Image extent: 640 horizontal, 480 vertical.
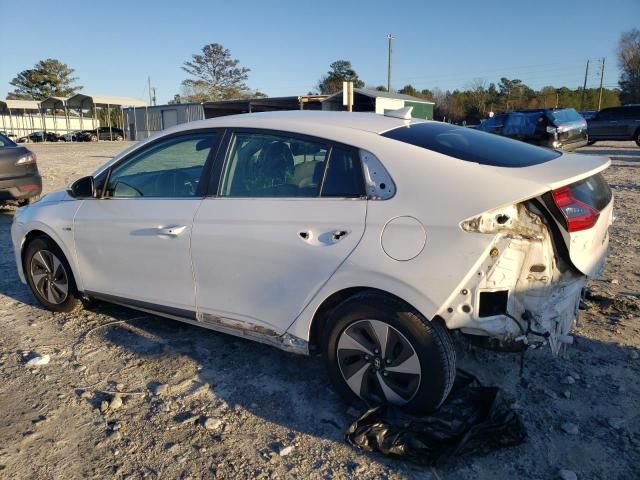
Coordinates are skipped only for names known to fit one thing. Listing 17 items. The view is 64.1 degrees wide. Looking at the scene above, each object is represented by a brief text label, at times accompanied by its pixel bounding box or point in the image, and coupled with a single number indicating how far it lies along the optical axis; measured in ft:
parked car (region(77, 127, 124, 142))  173.17
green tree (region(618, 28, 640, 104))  174.09
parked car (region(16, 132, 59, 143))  173.68
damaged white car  8.46
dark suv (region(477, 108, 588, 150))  52.26
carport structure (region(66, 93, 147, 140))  158.30
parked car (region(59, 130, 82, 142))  176.14
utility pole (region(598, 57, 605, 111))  191.29
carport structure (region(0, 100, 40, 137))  174.49
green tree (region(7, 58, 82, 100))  258.57
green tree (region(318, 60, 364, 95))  248.75
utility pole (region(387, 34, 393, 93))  168.14
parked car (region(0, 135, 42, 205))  28.25
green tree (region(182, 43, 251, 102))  231.71
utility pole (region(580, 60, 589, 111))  194.92
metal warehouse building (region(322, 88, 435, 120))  118.01
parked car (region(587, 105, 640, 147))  69.56
